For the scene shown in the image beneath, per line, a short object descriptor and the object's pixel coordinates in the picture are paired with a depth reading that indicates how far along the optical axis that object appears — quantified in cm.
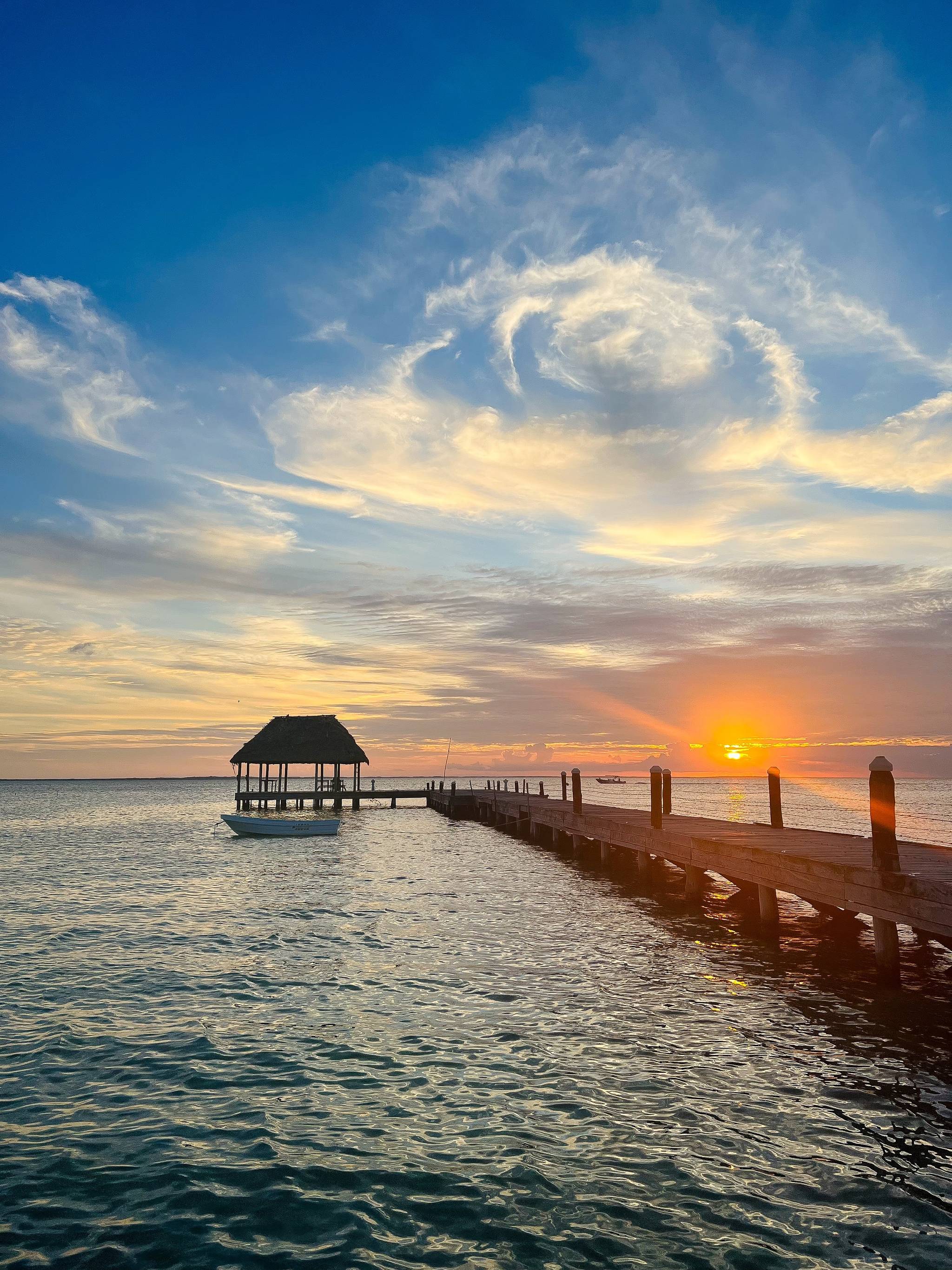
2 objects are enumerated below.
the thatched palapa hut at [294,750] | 5822
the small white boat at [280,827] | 4144
